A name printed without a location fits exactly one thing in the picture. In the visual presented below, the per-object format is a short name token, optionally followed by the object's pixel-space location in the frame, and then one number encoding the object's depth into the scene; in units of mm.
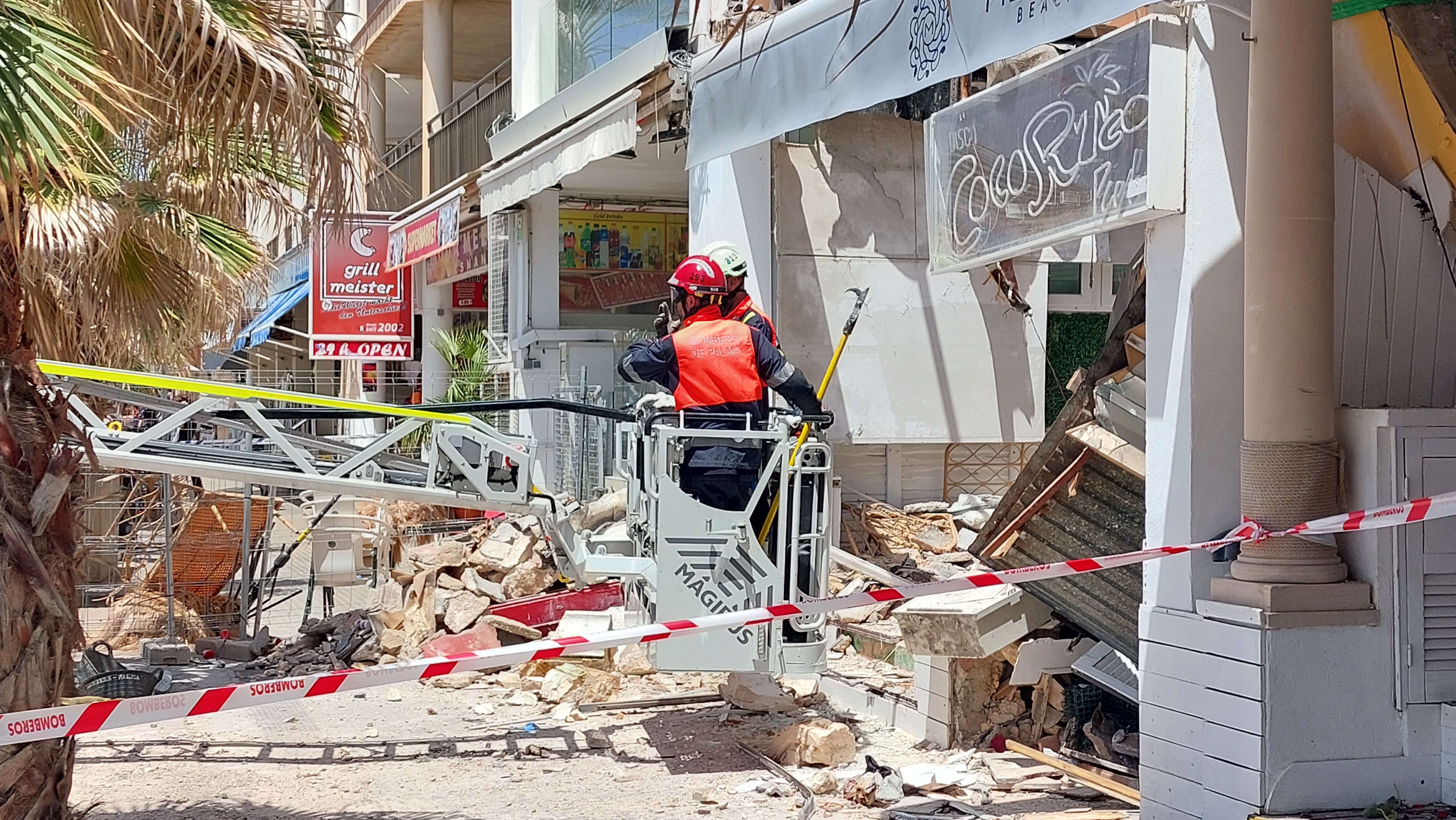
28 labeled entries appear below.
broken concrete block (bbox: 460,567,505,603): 9922
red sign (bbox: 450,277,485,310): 21016
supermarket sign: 16312
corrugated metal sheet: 6094
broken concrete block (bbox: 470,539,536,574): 10141
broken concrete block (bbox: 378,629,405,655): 9828
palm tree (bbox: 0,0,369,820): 4176
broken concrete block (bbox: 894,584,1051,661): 6559
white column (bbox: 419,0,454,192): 20188
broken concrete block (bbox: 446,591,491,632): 9562
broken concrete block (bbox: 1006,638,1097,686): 6727
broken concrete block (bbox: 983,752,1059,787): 6230
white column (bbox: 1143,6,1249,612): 5062
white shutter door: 4797
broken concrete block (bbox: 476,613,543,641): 9391
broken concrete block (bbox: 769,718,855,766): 6742
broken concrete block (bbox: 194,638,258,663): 9766
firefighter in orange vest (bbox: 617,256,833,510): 6887
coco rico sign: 5152
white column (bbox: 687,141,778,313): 10203
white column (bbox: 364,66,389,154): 23203
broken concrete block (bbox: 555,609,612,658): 8672
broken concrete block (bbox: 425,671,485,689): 9031
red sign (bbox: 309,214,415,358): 19031
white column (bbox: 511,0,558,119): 13859
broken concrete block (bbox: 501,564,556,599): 9977
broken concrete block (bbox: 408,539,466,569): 10438
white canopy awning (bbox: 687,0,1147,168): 5211
